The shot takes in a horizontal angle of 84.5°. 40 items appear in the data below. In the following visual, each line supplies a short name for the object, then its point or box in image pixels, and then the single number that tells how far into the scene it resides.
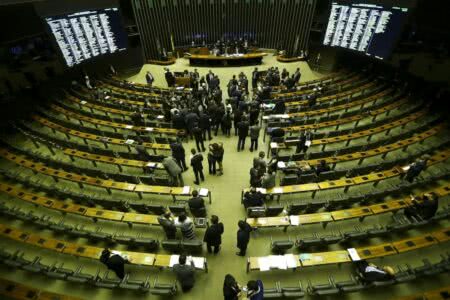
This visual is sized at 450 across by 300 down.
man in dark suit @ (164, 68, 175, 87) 14.23
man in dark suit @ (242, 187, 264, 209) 6.26
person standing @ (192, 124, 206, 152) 8.51
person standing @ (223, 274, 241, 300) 4.34
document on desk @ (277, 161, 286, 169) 7.41
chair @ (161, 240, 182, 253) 5.50
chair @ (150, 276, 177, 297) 4.86
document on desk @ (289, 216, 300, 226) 5.92
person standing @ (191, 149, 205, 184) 7.19
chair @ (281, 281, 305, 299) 4.66
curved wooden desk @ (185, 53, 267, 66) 17.25
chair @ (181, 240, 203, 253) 5.55
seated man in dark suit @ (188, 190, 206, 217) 5.91
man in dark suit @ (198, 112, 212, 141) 8.91
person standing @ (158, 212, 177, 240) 5.62
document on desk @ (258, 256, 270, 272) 5.06
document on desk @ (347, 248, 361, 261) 5.11
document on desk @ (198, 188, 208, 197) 6.66
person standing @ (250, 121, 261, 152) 8.57
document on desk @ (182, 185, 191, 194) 6.88
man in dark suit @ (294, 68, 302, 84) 12.98
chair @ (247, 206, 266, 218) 6.12
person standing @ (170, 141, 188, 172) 7.57
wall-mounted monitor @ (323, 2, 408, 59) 9.96
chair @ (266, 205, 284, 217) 6.12
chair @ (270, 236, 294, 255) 5.44
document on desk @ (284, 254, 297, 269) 5.11
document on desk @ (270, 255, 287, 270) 5.09
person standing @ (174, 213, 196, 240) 5.42
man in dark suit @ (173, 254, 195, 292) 4.67
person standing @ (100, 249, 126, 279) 4.95
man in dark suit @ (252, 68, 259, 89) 13.72
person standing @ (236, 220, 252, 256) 5.24
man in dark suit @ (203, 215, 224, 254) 5.23
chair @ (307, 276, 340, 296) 4.68
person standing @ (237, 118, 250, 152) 8.47
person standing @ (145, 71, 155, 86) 13.97
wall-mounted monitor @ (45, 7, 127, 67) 10.88
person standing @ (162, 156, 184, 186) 6.94
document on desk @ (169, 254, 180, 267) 5.21
